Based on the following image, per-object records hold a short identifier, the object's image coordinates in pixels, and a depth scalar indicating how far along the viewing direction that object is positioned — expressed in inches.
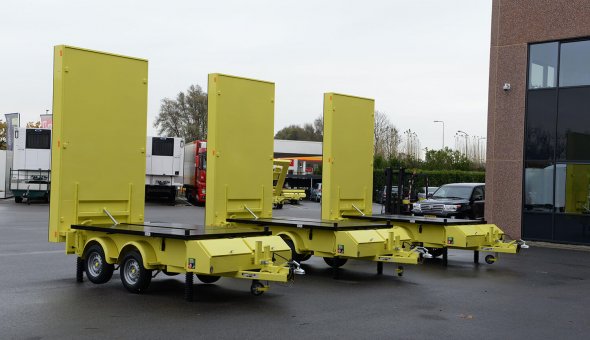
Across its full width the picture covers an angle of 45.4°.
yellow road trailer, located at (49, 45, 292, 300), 379.9
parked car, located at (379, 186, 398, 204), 982.3
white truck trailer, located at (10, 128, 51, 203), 1326.3
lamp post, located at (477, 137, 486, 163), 2894.9
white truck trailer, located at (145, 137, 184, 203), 1449.3
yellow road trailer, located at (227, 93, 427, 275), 477.7
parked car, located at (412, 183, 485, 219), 895.1
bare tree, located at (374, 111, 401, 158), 2706.7
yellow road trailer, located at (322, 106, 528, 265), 565.0
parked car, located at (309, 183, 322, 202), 2061.5
